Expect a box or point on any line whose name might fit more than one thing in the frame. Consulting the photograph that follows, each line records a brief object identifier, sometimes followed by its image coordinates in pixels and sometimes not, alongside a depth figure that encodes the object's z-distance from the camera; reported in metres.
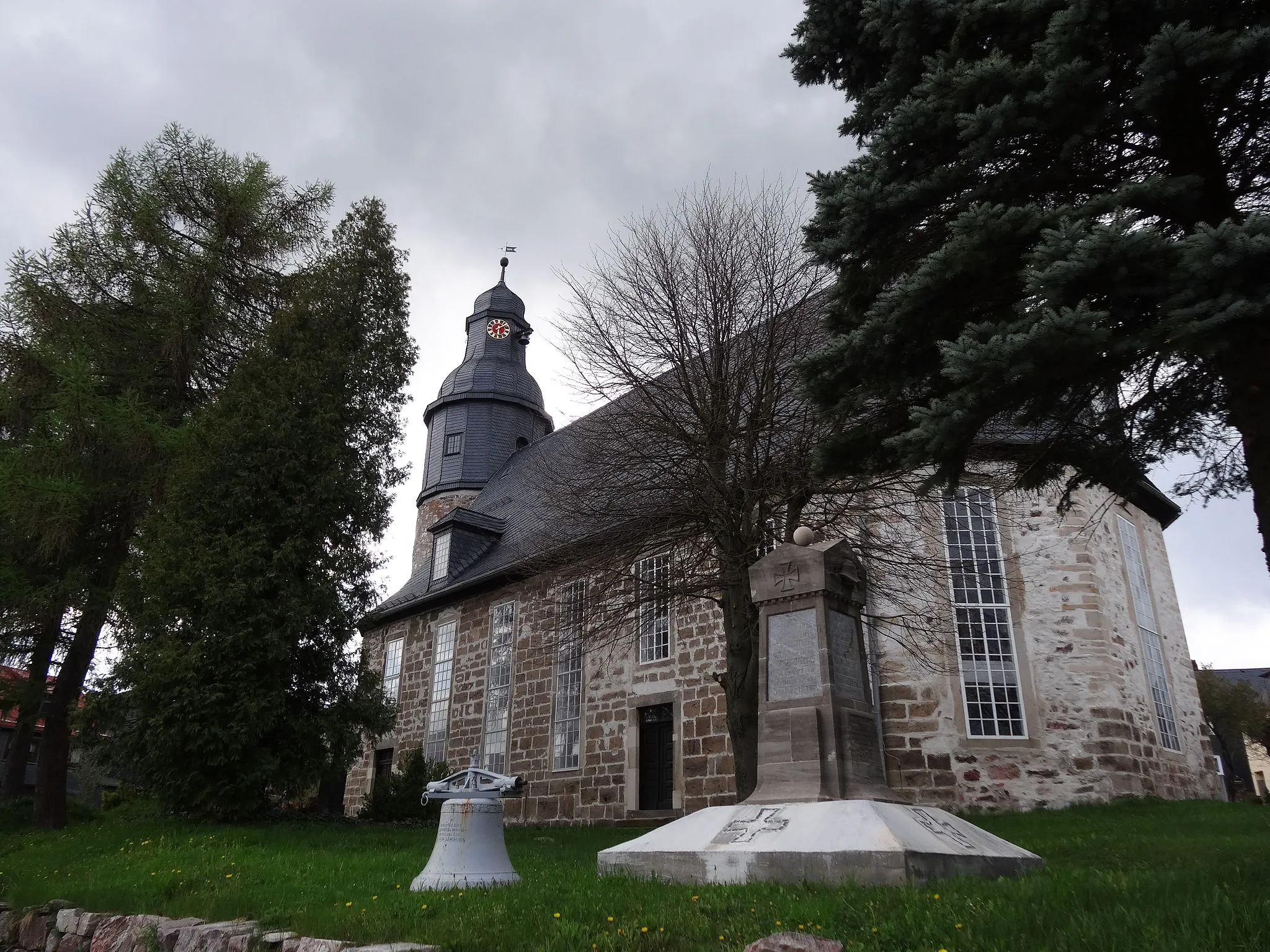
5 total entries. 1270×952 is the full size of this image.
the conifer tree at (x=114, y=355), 13.49
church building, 12.26
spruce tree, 4.64
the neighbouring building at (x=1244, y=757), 31.13
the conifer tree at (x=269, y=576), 11.73
